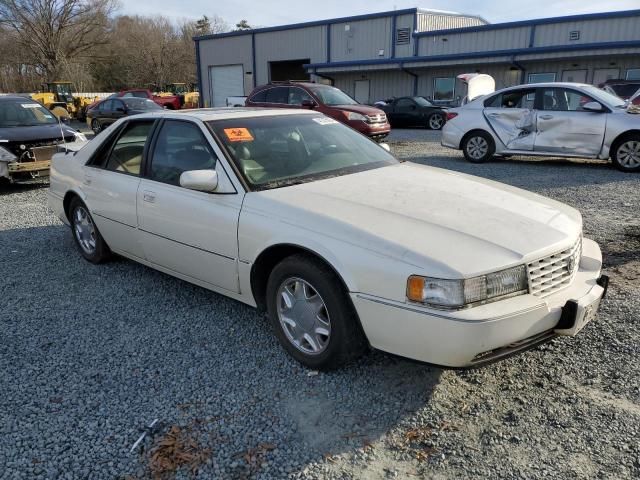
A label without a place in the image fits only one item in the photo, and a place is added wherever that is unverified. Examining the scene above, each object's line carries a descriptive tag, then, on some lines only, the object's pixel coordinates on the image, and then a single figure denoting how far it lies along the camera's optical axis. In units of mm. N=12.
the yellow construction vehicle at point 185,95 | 32156
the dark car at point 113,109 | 18781
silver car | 9414
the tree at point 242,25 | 82675
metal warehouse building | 22359
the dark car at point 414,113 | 20828
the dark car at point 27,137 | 8797
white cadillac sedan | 2549
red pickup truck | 25078
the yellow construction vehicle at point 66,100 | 28750
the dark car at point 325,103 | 13602
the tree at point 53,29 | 48125
